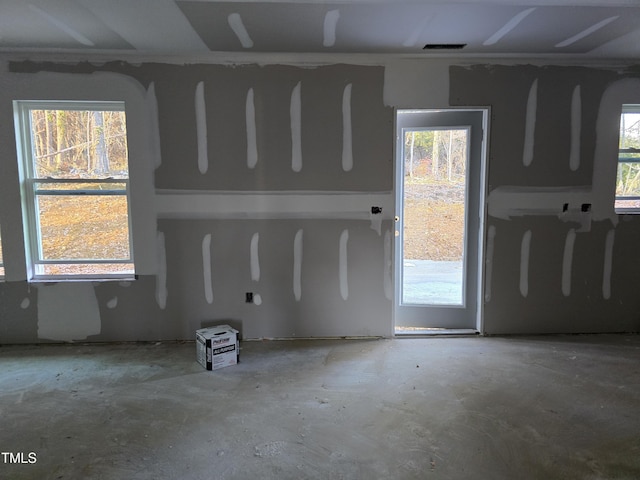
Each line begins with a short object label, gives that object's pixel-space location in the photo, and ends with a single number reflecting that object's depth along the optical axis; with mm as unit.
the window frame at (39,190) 3707
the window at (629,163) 4023
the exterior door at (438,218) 3988
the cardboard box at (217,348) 3348
